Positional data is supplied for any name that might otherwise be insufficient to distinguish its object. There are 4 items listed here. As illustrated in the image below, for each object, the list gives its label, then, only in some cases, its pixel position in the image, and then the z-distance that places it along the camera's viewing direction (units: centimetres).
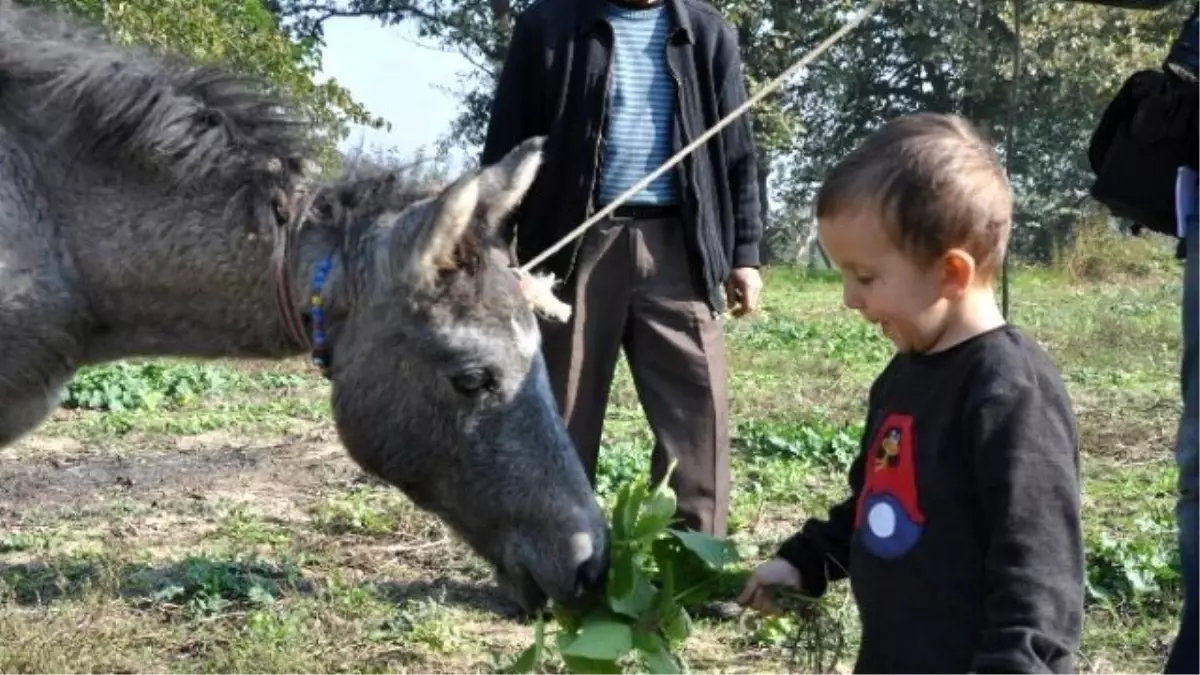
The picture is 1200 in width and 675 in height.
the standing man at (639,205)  430
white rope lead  343
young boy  199
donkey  317
